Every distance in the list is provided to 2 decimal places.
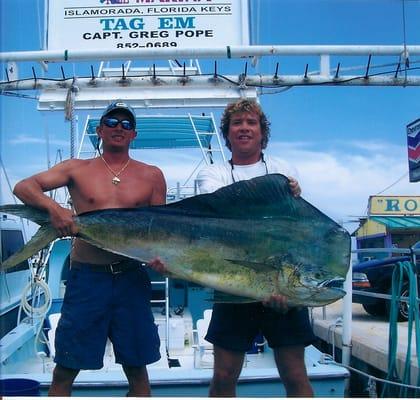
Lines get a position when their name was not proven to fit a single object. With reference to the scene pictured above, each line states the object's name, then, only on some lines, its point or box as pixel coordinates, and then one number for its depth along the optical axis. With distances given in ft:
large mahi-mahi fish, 6.50
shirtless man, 7.04
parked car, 15.91
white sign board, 9.29
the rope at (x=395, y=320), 9.47
